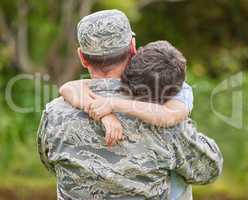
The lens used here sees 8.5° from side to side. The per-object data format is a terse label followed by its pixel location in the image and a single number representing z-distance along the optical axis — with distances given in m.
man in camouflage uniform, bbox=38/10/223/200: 5.07
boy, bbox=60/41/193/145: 5.01
